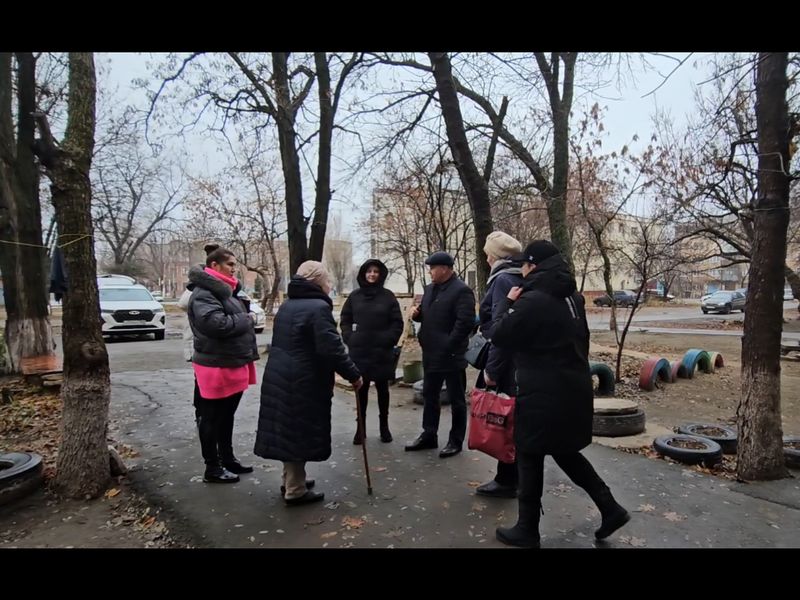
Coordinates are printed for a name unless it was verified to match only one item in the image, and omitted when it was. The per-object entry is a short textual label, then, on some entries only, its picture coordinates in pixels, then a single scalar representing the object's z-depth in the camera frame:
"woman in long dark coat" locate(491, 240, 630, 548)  2.79
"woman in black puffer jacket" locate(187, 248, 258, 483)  3.84
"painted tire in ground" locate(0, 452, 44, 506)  3.61
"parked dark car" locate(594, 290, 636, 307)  36.42
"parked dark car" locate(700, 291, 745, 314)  33.66
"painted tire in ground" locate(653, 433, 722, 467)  4.47
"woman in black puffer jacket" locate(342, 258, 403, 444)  4.84
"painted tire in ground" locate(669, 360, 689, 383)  9.21
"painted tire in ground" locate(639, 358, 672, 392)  8.32
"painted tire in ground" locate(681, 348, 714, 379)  9.46
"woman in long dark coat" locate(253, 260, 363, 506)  3.45
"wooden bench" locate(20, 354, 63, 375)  7.63
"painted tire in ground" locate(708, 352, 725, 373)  10.51
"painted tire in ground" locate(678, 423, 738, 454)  4.99
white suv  15.21
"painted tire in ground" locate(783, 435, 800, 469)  4.36
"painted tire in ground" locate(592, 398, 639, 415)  5.45
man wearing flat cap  4.58
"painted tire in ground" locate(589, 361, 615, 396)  7.47
